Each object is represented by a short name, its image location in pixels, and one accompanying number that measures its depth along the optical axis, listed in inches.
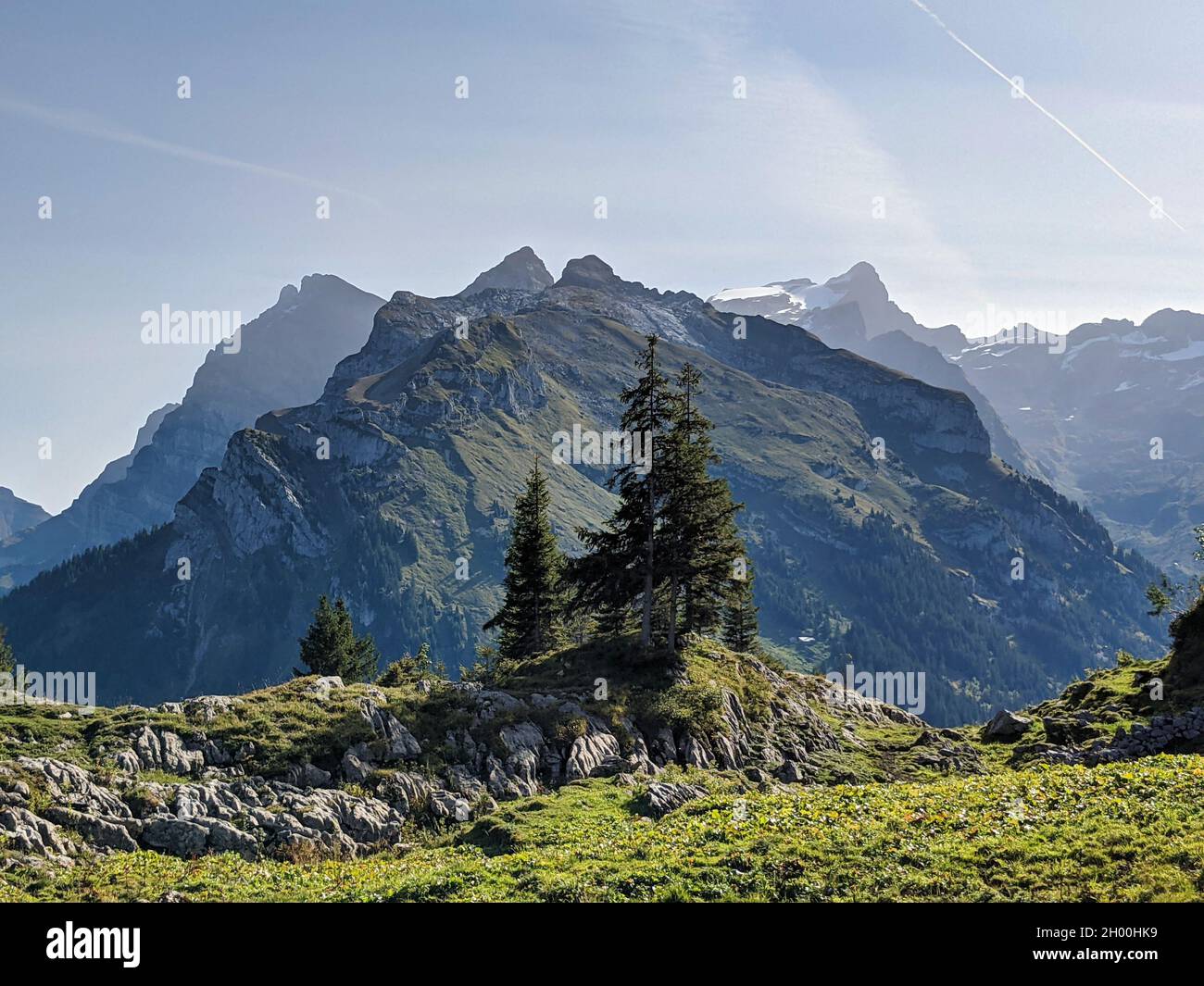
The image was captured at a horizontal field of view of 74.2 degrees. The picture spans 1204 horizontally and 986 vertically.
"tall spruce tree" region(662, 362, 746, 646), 1962.4
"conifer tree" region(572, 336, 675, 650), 1980.8
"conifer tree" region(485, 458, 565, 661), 2536.9
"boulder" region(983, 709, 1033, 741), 1930.4
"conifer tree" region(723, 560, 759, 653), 3257.9
